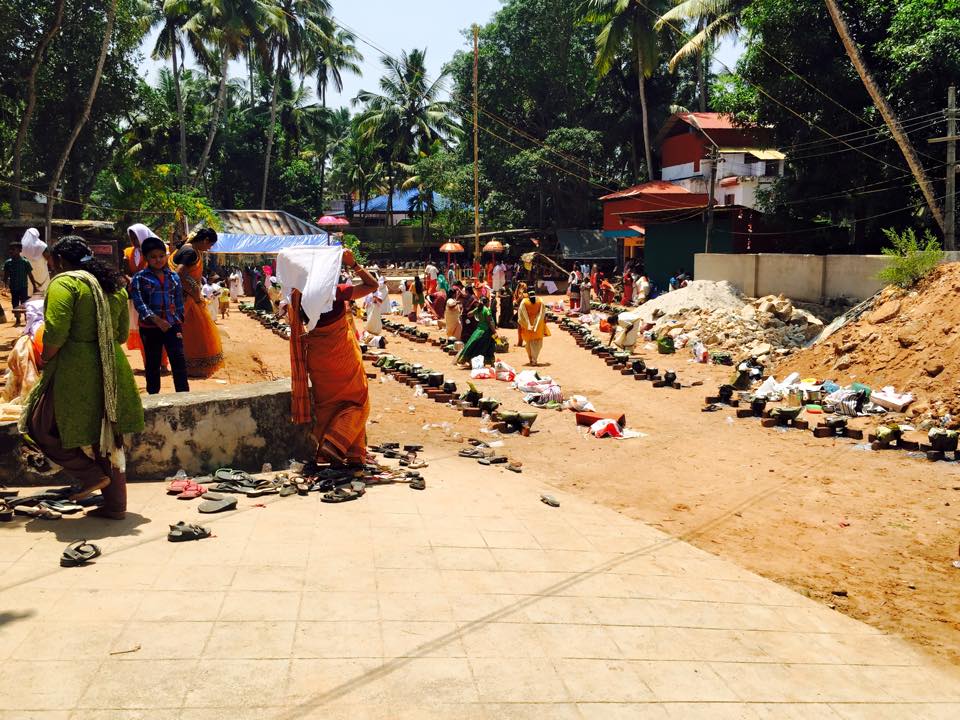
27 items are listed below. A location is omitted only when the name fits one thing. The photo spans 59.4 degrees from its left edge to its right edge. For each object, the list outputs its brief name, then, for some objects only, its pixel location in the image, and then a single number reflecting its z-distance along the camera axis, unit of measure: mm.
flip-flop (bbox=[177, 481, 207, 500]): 5585
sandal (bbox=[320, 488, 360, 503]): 5914
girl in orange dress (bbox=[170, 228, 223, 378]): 8859
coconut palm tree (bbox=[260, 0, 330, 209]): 39656
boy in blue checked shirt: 7672
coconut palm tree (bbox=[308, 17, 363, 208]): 43778
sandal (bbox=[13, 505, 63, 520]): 4922
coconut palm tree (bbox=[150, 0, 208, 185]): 36375
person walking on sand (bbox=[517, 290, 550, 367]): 16031
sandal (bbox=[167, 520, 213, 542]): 4836
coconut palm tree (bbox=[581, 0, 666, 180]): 33094
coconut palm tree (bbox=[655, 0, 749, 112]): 30141
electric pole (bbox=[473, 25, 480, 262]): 23977
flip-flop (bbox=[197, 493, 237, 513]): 5387
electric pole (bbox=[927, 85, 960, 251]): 16266
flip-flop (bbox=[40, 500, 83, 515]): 4961
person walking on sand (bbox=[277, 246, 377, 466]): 6406
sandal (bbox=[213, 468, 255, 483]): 5992
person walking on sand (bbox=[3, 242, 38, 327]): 14945
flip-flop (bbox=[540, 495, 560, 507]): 6745
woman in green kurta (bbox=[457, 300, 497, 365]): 14812
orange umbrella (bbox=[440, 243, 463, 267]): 34969
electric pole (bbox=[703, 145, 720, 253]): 25766
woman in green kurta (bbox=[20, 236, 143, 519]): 4699
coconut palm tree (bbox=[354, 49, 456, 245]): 44969
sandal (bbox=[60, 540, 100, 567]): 4312
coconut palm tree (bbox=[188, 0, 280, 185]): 35594
